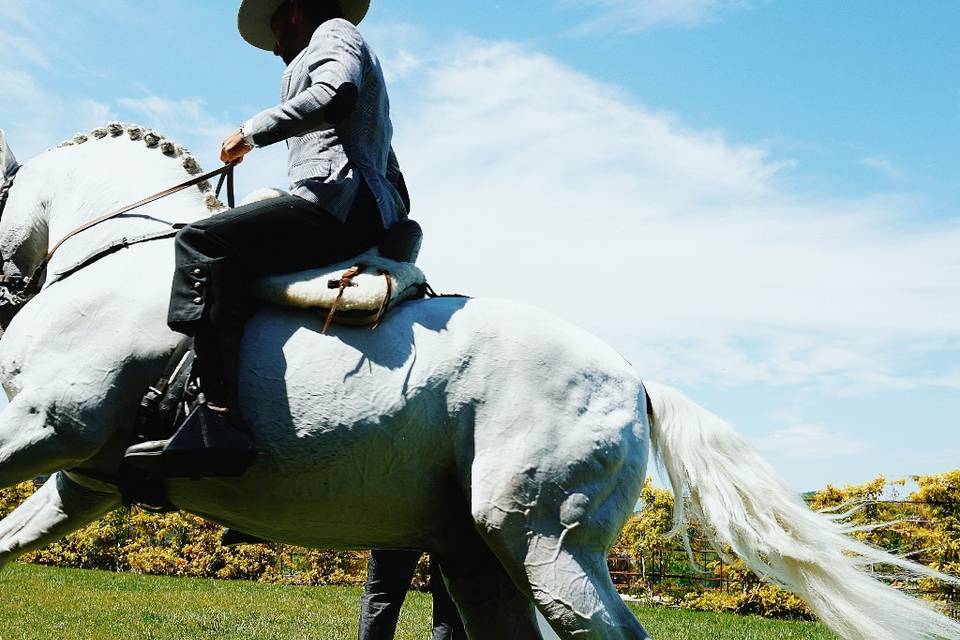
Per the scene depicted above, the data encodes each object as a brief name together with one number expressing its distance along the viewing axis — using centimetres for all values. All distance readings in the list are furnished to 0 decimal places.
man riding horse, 348
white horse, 354
